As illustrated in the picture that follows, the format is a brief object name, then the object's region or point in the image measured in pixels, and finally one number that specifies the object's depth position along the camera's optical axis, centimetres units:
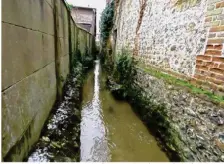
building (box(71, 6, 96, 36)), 2077
